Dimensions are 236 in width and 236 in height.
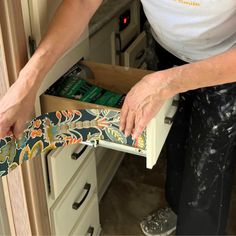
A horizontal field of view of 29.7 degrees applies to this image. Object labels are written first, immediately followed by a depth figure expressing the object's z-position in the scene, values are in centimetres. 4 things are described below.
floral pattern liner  100
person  100
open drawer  103
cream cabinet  106
